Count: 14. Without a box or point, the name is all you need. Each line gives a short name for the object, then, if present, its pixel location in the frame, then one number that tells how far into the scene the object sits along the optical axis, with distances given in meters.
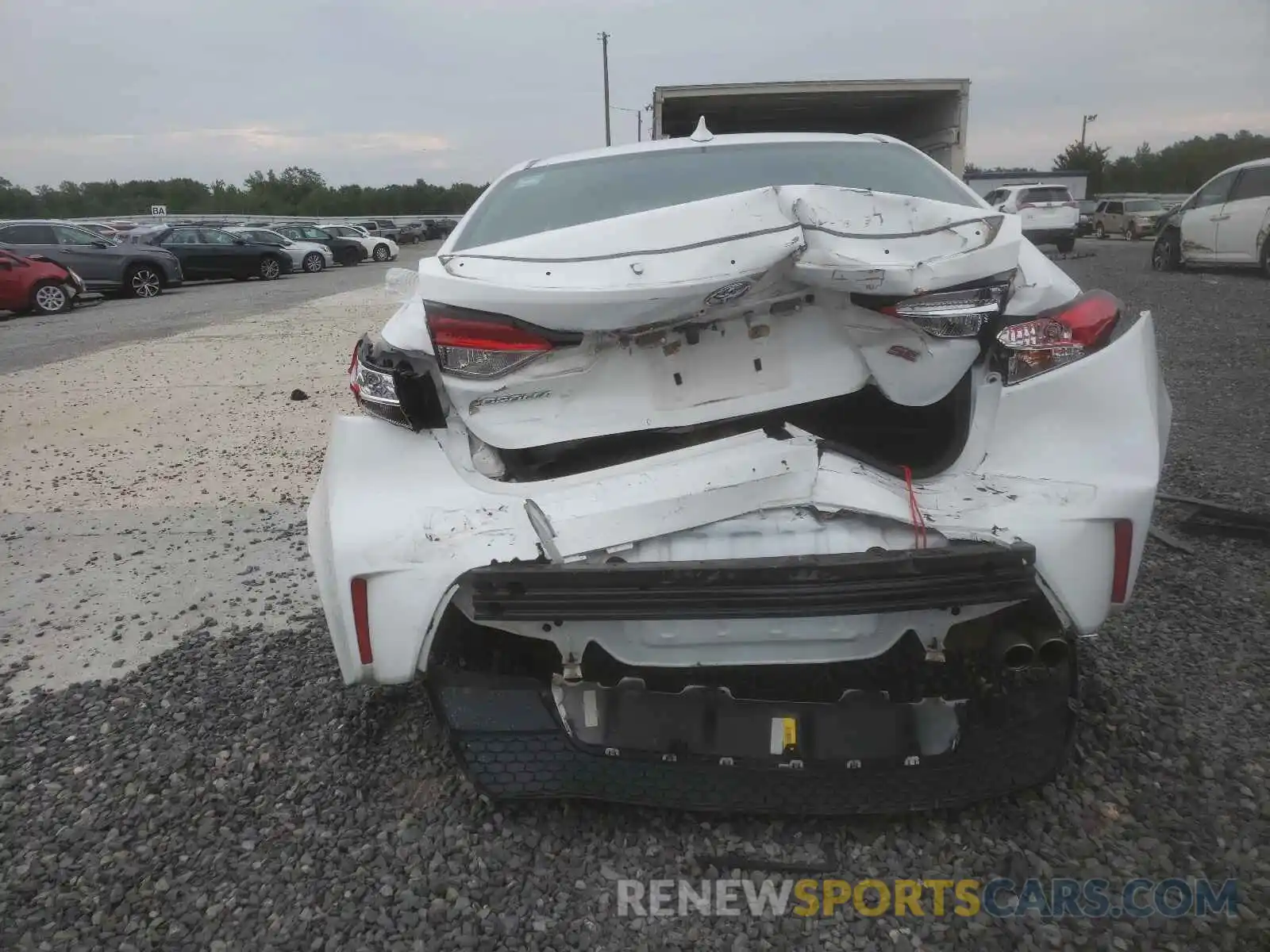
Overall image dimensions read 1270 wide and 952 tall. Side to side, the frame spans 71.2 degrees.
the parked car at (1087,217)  29.01
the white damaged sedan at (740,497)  1.88
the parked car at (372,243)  30.41
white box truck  9.02
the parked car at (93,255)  17.05
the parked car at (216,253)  21.30
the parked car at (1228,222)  12.52
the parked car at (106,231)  22.47
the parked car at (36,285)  14.13
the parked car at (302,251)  24.16
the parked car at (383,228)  38.56
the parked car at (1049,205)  17.55
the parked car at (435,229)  45.03
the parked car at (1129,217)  26.22
